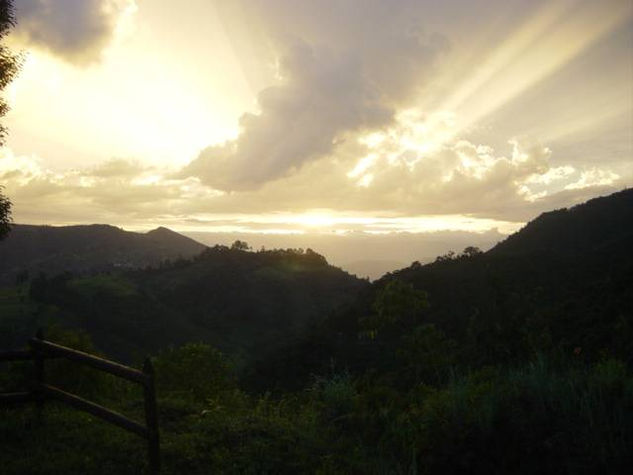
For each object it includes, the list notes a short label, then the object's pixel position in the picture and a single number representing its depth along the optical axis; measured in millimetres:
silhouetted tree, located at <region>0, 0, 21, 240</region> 11172
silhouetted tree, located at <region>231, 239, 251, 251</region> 179025
